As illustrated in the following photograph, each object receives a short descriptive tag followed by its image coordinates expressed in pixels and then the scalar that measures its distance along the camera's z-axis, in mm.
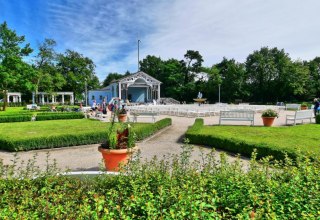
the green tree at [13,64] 32094
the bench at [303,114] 15670
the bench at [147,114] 18098
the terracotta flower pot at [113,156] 6545
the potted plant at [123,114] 18781
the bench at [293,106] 31625
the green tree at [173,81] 59531
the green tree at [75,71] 63928
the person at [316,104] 20953
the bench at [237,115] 15094
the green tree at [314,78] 47875
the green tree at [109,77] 95000
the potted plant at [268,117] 15148
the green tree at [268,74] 49684
